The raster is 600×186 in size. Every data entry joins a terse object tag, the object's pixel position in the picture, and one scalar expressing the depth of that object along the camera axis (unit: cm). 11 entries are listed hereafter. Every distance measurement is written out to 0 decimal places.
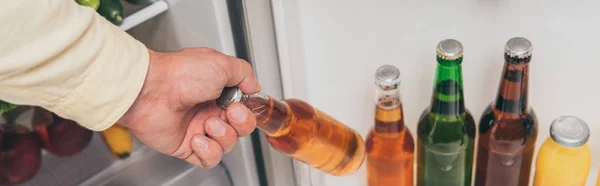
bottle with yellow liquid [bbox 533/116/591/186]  70
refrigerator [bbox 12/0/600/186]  69
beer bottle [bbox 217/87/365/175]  72
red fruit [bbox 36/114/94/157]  95
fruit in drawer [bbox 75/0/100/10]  79
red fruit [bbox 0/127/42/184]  91
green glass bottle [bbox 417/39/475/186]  73
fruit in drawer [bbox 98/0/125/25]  81
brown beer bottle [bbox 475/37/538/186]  69
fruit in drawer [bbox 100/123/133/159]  98
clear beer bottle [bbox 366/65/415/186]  77
